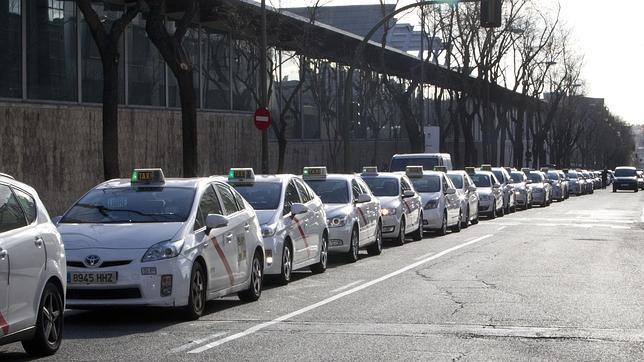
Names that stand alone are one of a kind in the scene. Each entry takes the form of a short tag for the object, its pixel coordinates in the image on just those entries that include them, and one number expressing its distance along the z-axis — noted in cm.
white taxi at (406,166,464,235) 2905
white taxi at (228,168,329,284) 1579
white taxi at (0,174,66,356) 857
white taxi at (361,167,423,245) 2459
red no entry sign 2985
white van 3672
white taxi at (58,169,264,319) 1156
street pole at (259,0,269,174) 3073
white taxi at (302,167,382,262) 1988
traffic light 2578
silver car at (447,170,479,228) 3294
